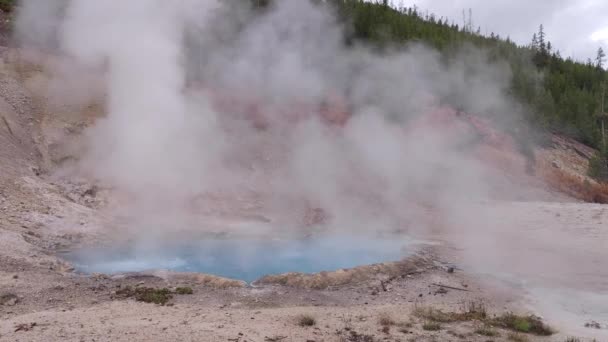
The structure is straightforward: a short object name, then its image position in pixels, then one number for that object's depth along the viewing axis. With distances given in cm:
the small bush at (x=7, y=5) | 1712
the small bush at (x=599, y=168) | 1749
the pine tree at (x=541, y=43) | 3688
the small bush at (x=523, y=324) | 526
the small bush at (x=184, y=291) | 615
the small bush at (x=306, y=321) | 530
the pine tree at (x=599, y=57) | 3797
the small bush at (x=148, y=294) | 587
